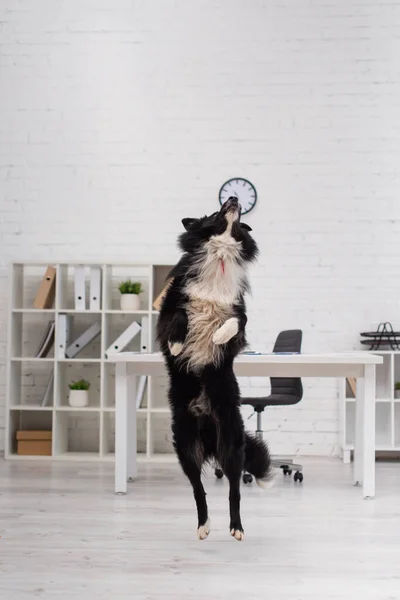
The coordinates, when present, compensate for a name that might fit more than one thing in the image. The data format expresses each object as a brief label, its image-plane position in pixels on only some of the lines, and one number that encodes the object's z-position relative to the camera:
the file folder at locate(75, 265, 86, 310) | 6.07
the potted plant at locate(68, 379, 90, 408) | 6.02
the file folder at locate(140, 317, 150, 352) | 6.05
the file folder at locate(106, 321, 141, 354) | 6.02
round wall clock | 6.35
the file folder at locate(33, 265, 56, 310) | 6.07
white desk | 4.33
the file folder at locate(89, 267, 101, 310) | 6.07
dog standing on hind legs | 3.08
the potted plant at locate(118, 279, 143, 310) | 6.08
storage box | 6.04
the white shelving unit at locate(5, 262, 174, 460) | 6.03
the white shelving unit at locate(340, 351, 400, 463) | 5.93
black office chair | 5.07
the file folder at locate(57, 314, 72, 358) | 6.03
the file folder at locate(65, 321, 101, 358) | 6.07
